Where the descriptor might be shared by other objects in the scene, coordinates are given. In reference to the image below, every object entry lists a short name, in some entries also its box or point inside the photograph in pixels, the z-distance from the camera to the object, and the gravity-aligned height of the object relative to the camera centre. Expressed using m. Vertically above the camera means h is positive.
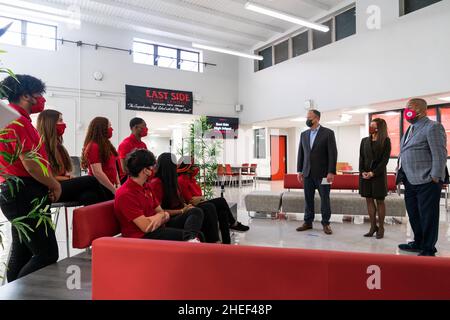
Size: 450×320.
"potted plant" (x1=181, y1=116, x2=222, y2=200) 4.95 +0.12
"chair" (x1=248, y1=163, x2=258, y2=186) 10.64 -0.28
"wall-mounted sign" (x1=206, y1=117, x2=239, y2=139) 10.45 +1.20
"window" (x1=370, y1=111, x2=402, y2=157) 7.89 +0.90
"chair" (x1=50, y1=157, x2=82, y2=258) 2.21 -0.31
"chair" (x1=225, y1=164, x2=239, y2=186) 9.97 -0.33
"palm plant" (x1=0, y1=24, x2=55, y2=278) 1.09 +0.02
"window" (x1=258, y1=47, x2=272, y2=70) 9.98 +3.30
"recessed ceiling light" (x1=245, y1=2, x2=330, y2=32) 6.19 +3.03
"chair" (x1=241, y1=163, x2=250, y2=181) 10.61 -0.29
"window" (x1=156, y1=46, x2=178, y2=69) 9.64 +3.25
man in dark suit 3.91 -0.03
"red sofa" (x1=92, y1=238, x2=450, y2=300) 0.96 -0.36
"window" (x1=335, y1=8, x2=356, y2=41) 7.39 +3.31
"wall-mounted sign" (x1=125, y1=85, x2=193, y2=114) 9.05 +1.86
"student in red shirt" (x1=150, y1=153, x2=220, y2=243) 2.63 -0.28
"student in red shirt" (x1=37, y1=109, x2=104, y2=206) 2.21 -0.03
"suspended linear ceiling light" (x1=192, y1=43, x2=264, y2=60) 8.01 +2.95
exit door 13.58 +0.24
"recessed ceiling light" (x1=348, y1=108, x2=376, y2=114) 7.75 +1.29
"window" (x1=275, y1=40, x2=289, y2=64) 9.40 +3.35
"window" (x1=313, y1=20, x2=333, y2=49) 7.99 +3.25
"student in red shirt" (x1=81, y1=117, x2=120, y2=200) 2.43 +0.05
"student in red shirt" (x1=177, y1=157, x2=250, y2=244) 3.08 -0.34
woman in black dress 3.58 -0.10
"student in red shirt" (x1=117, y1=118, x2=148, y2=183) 3.39 +0.26
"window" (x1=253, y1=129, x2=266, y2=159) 13.45 +0.80
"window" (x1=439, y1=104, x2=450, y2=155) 7.11 +1.04
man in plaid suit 2.78 -0.08
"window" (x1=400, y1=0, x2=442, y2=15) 5.97 +3.07
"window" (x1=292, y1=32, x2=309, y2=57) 8.73 +3.34
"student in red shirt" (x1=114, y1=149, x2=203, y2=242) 1.90 -0.29
